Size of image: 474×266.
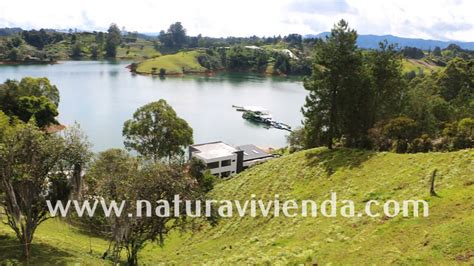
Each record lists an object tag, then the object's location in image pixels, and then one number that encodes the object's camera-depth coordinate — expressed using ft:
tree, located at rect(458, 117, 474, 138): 88.84
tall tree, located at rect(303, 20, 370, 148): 107.14
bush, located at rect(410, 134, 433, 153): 93.25
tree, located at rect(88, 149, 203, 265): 56.10
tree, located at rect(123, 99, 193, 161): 131.34
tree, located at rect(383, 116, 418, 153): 99.45
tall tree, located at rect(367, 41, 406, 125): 118.93
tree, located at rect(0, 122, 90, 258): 55.06
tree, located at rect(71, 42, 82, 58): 646.74
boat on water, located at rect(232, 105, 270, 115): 308.40
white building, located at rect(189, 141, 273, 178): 167.94
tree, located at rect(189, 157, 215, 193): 125.59
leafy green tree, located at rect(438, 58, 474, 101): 223.51
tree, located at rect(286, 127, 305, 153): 186.50
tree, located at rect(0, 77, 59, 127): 176.55
